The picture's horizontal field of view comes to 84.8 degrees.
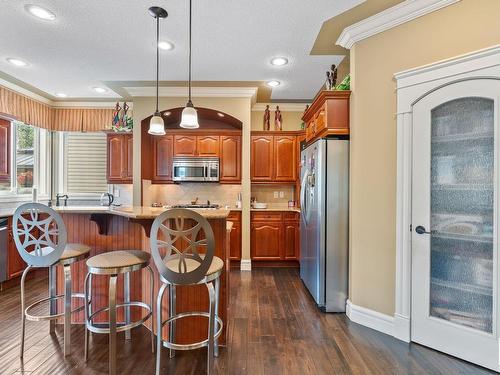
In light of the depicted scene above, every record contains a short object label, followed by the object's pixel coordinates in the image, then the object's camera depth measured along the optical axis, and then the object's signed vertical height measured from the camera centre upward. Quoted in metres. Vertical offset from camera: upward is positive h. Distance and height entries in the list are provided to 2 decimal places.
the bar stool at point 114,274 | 1.78 -0.62
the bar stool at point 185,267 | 1.65 -0.50
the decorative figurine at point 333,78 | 3.12 +1.26
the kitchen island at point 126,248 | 2.17 -0.56
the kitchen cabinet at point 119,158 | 4.67 +0.48
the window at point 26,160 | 4.32 +0.42
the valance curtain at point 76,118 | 4.89 +1.22
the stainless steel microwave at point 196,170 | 4.64 +0.28
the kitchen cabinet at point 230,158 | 4.72 +0.50
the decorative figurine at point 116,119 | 4.66 +1.13
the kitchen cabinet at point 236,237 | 4.43 -0.81
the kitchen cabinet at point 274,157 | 4.79 +0.54
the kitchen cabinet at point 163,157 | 4.75 +0.51
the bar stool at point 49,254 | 1.99 -0.51
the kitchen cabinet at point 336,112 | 2.81 +0.78
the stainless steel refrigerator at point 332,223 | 2.85 -0.36
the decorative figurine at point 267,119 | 4.88 +1.22
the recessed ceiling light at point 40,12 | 2.40 +1.56
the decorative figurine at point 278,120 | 4.86 +1.20
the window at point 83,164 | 5.03 +0.40
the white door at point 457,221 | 1.99 -0.25
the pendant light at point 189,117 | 2.39 +0.61
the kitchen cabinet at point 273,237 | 4.54 -0.82
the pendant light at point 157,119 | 2.43 +0.65
